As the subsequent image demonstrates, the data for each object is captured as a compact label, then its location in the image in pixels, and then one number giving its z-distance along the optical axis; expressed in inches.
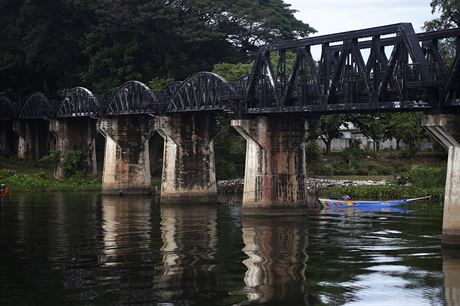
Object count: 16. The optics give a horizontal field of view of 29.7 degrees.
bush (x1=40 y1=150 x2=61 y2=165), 4279.0
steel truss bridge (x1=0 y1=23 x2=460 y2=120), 1851.6
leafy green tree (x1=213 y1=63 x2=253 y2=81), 3976.4
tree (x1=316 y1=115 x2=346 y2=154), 4406.0
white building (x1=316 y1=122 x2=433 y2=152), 5497.0
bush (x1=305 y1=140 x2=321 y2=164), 4461.1
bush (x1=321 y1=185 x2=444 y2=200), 3216.0
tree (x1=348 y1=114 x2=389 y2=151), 4404.5
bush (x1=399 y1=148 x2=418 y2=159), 4601.4
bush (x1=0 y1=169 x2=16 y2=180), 4173.0
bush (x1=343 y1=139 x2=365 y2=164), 4596.5
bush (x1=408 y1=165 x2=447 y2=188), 3393.2
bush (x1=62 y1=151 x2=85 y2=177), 4234.7
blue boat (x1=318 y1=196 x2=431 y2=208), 2883.9
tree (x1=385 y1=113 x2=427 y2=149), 4534.9
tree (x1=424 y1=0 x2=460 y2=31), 4050.2
